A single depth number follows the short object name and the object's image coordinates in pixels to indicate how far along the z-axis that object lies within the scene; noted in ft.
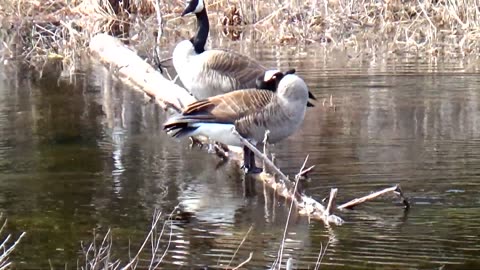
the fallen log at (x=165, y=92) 47.52
